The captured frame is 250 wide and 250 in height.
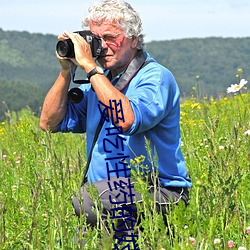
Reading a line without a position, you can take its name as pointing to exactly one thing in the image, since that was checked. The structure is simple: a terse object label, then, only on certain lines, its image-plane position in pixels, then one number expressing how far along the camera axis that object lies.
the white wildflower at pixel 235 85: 10.43
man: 6.34
